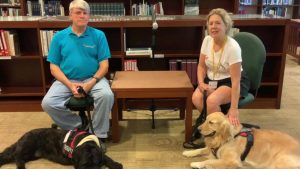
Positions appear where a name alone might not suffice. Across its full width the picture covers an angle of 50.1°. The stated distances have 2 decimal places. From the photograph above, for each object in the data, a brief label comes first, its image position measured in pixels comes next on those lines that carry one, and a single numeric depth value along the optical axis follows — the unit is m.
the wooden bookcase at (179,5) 5.26
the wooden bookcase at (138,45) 3.40
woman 2.49
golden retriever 2.22
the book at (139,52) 3.46
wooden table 2.67
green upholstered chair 2.77
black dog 2.39
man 2.71
